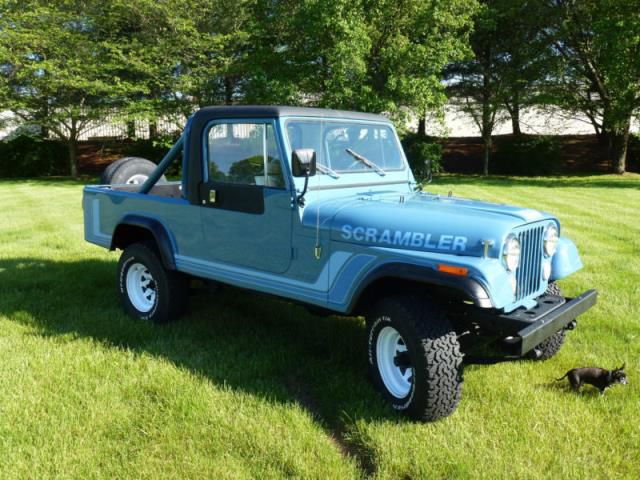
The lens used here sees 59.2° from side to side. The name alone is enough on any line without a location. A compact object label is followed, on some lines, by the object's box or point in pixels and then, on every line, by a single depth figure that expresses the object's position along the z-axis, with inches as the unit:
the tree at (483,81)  887.7
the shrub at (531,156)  911.7
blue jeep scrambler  127.0
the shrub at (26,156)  919.7
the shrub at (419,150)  856.3
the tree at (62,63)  778.8
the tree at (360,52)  672.4
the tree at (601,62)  708.7
